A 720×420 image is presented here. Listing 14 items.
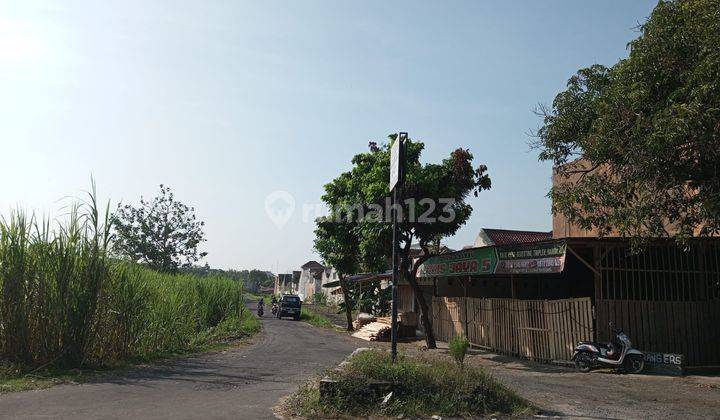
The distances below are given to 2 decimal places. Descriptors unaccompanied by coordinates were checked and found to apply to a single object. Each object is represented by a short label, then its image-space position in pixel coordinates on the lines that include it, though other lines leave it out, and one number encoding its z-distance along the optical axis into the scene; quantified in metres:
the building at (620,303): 14.41
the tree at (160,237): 44.38
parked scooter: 13.41
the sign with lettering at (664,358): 13.11
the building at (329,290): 62.12
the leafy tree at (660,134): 10.16
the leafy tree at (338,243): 23.77
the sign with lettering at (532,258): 14.55
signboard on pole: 8.72
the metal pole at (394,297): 8.71
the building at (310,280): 81.81
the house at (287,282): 109.06
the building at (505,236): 37.78
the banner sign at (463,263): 17.92
